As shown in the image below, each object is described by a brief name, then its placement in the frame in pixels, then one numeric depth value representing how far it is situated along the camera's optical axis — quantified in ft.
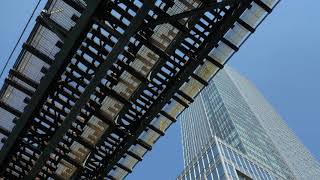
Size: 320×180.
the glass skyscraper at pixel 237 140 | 272.92
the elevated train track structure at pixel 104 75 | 42.73
